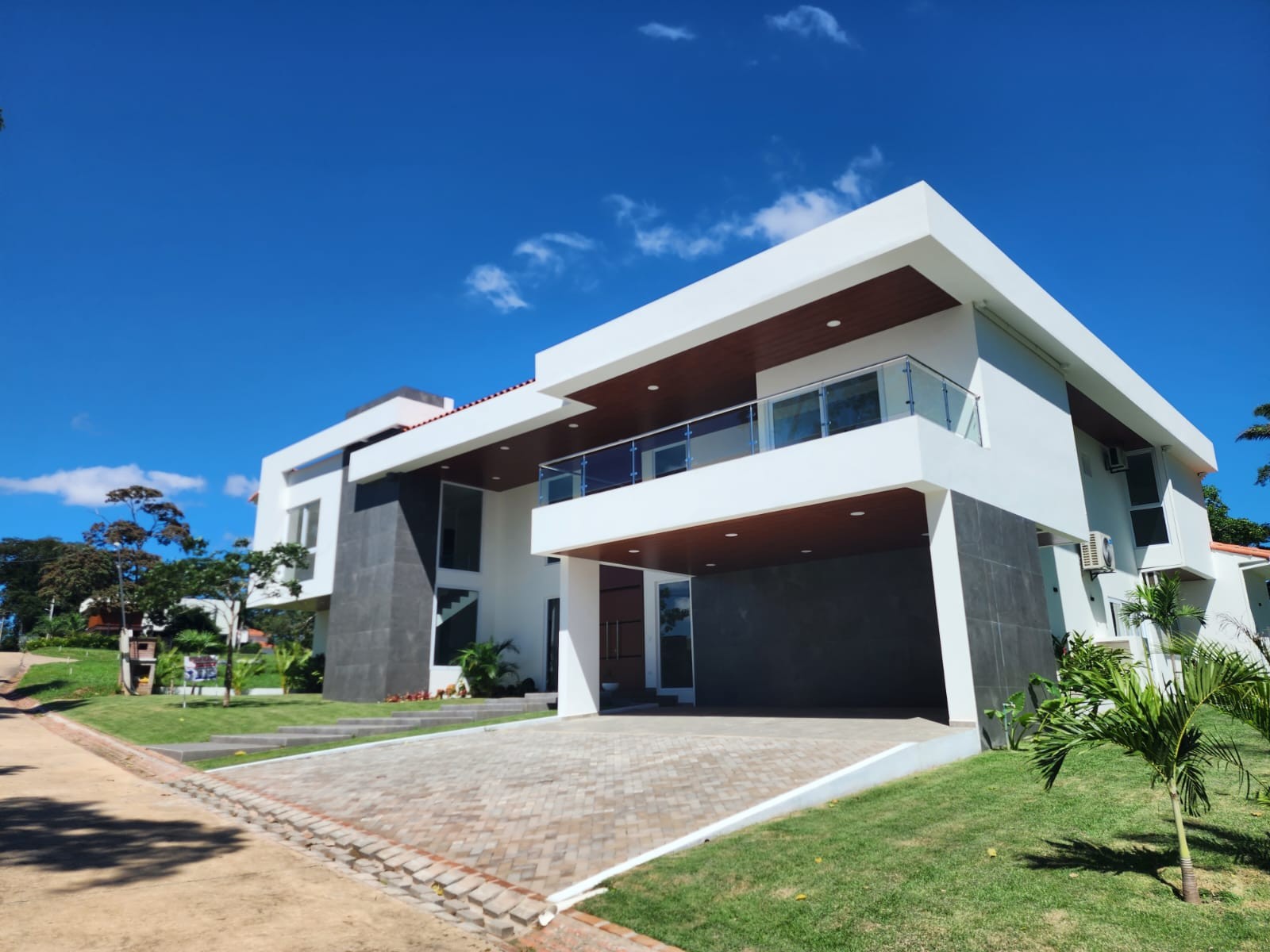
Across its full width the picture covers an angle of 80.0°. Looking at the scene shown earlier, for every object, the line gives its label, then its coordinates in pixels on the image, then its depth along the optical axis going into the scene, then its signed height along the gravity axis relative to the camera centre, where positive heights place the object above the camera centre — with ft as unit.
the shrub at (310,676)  78.59 -2.27
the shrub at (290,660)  75.20 -0.64
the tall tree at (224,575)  58.39 +6.10
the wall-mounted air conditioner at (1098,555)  47.85 +5.40
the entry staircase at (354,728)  38.60 -4.39
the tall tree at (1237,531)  113.02 +16.07
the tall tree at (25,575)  201.87 +21.76
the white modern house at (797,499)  35.27 +8.80
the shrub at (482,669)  64.54 -1.47
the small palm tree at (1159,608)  48.60 +2.16
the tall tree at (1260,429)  86.69 +23.66
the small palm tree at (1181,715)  14.14 -1.38
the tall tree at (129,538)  132.98 +21.06
